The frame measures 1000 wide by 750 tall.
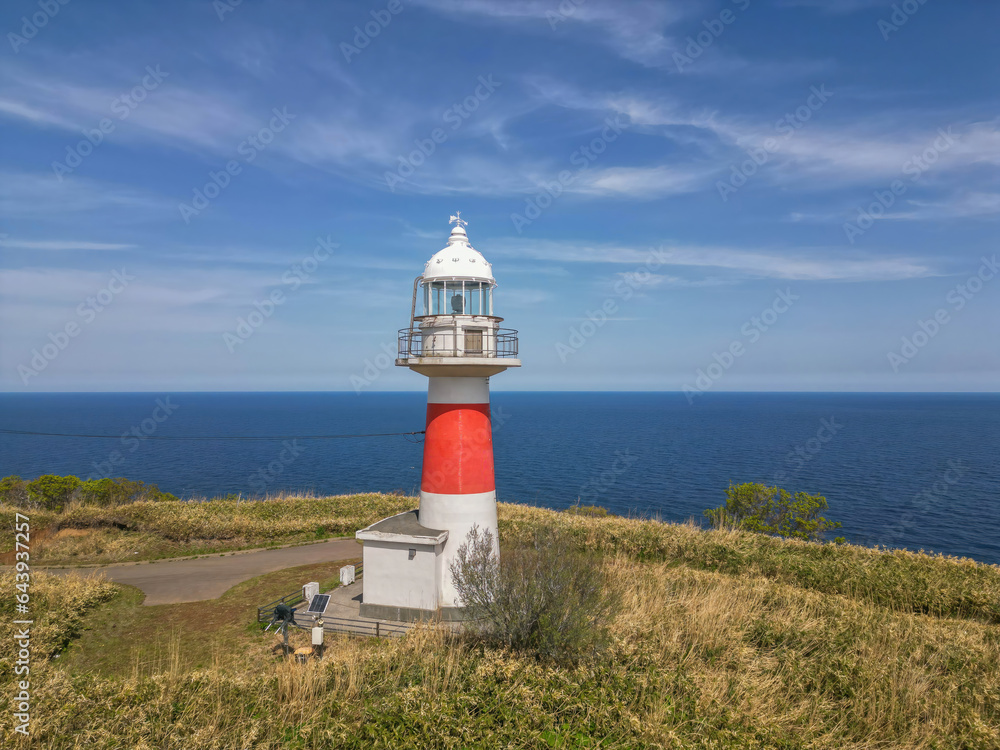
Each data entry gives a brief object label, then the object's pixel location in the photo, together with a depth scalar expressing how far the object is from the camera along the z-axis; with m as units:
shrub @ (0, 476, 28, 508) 31.58
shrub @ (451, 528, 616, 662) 11.01
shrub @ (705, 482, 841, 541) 32.94
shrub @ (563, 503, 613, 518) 33.09
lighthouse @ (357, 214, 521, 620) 15.41
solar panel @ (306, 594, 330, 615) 15.52
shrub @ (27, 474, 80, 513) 31.72
